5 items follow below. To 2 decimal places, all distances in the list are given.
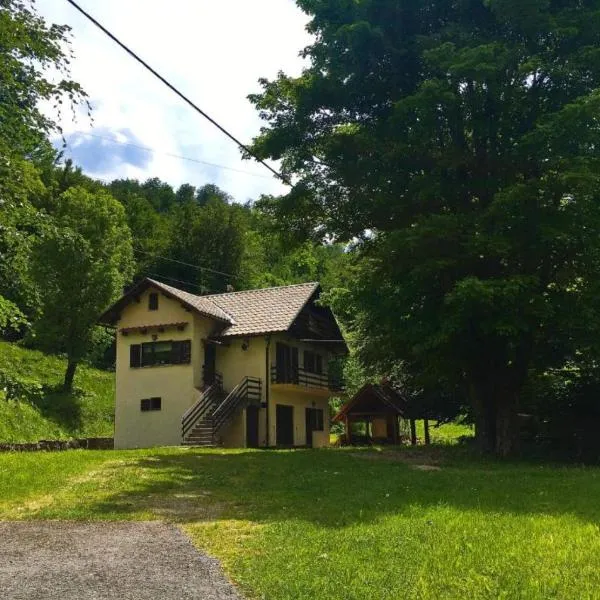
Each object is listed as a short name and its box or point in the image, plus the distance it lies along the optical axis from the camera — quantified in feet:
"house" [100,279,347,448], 99.30
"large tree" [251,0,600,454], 53.52
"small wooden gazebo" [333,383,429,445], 105.50
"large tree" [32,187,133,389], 124.36
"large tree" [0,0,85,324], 37.55
